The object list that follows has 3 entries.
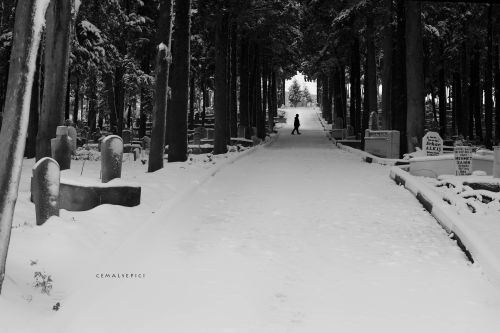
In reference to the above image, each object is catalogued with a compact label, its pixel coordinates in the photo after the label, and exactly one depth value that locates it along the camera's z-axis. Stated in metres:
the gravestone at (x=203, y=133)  32.12
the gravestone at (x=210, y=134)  30.15
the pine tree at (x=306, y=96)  121.88
